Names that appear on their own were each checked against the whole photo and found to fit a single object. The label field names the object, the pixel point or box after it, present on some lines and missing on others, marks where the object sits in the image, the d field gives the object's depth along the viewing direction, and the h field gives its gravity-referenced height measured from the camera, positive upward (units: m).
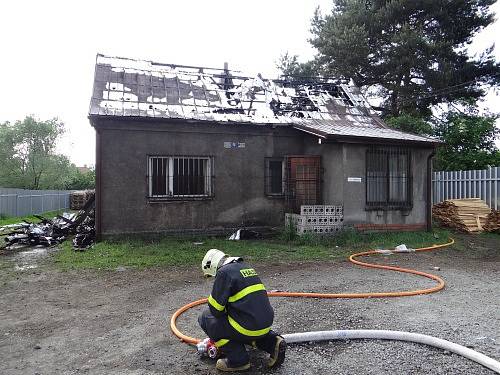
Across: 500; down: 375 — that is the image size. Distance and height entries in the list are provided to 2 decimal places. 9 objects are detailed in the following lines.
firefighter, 3.43 -1.13
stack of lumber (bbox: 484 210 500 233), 12.66 -1.17
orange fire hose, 4.24 -1.54
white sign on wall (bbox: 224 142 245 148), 11.84 +1.20
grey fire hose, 3.84 -1.49
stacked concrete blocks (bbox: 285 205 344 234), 10.95 -0.92
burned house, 10.88 +0.66
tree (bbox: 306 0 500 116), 20.59 +7.15
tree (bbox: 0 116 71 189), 36.06 +2.75
